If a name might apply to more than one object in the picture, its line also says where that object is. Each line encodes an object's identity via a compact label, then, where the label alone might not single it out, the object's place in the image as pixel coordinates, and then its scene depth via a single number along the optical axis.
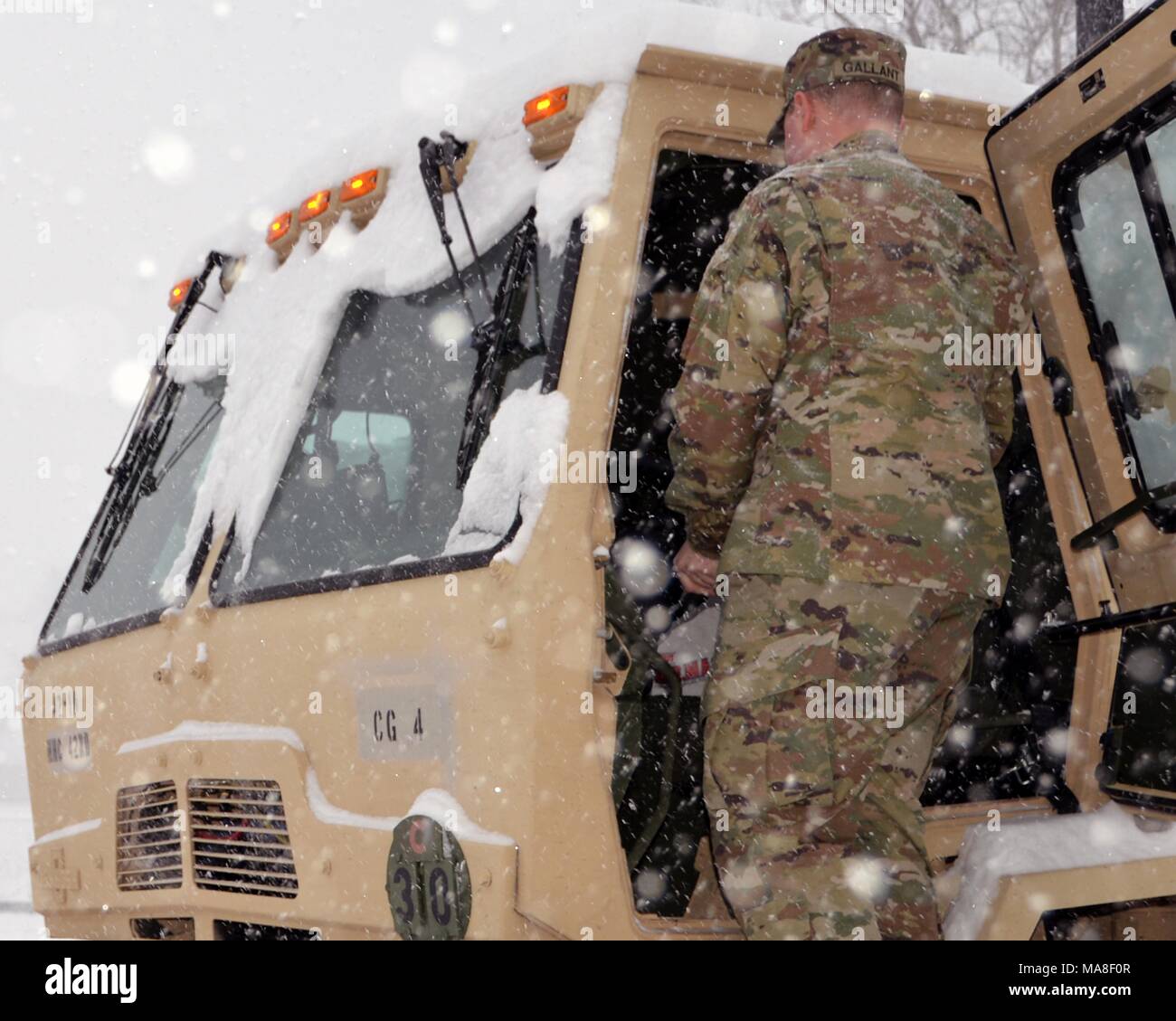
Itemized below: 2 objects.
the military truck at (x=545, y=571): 2.54
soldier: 2.38
